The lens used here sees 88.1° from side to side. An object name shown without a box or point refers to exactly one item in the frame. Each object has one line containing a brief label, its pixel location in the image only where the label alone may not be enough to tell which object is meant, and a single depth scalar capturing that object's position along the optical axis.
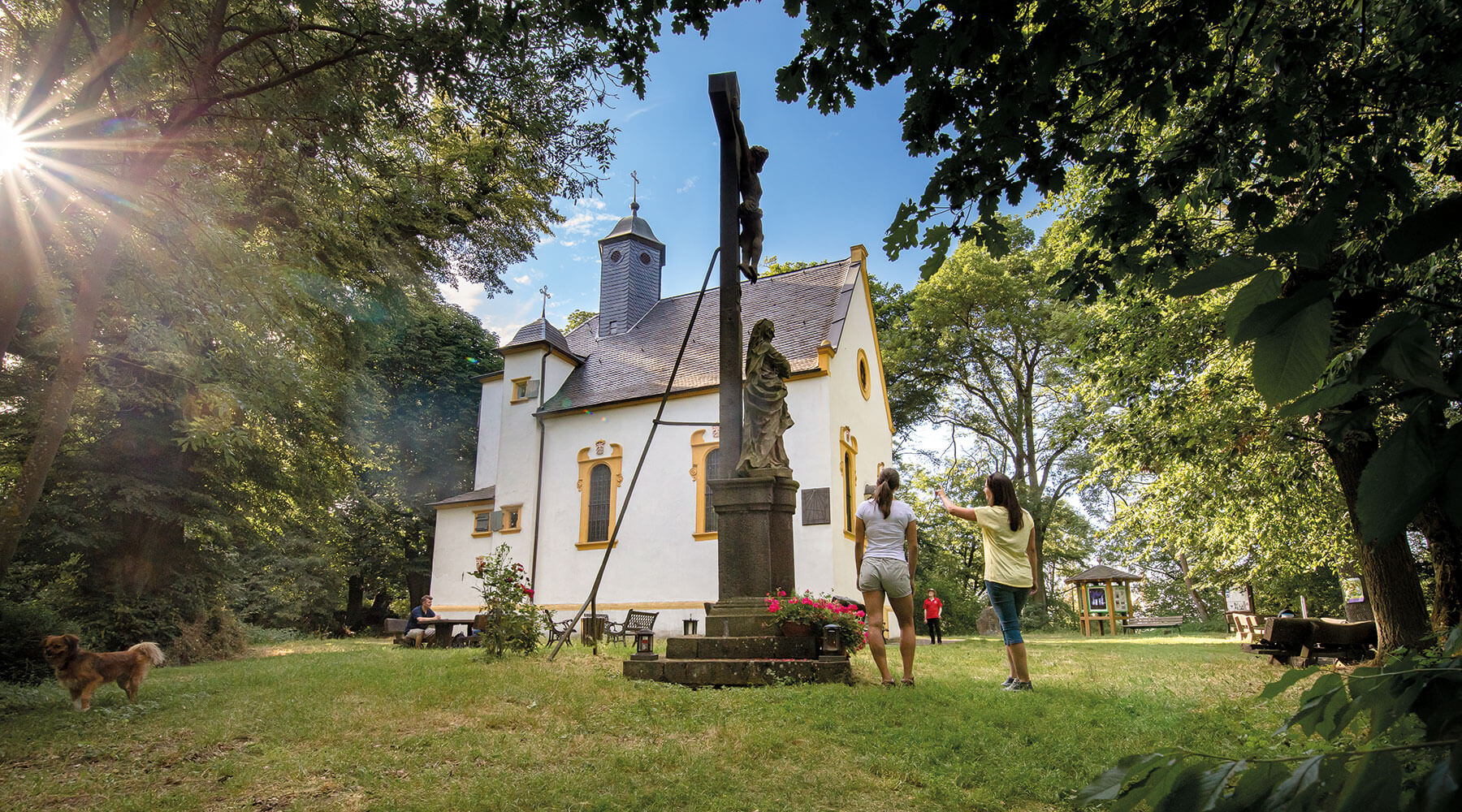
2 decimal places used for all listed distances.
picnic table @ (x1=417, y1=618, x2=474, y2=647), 15.49
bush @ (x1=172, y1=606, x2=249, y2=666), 11.96
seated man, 15.62
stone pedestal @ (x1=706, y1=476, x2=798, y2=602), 7.70
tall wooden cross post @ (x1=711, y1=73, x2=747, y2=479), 8.46
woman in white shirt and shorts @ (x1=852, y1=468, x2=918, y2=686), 6.29
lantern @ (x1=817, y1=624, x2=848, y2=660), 6.89
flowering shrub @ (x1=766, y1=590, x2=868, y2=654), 7.13
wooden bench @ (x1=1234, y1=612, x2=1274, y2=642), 14.49
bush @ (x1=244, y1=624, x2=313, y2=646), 18.11
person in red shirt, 14.91
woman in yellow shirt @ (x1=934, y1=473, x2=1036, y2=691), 6.33
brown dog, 6.13
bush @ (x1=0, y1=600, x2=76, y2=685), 8.80
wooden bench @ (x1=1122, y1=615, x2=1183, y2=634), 26.75
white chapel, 17.38
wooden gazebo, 23.95
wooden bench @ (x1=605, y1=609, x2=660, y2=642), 14.99
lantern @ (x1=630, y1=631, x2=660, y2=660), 7.32
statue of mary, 8.05
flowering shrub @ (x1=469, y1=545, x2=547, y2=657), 9.28
